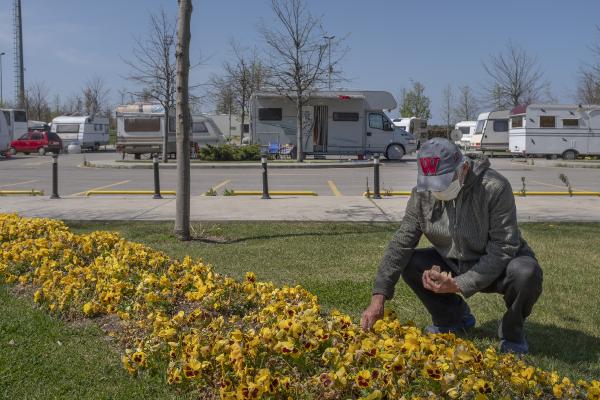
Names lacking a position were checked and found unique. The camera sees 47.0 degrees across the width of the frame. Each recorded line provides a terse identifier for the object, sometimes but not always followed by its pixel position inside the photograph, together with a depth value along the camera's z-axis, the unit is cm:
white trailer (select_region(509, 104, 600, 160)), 3073
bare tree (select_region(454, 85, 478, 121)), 6869
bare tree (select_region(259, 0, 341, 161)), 2889
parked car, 4044
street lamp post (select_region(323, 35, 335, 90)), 2981
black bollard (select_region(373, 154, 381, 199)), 1350
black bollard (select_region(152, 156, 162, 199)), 1365
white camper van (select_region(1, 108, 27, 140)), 4174
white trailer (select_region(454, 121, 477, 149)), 4906
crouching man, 362
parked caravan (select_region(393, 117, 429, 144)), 4681
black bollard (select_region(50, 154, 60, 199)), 1363
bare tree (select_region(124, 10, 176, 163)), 2827
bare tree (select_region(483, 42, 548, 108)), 4812
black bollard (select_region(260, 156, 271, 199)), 1334
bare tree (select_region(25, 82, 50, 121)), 7119
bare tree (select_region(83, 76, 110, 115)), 6934
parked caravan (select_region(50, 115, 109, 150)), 4631
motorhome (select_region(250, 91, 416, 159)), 3028
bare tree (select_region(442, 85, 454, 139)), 6869
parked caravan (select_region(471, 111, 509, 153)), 3697
